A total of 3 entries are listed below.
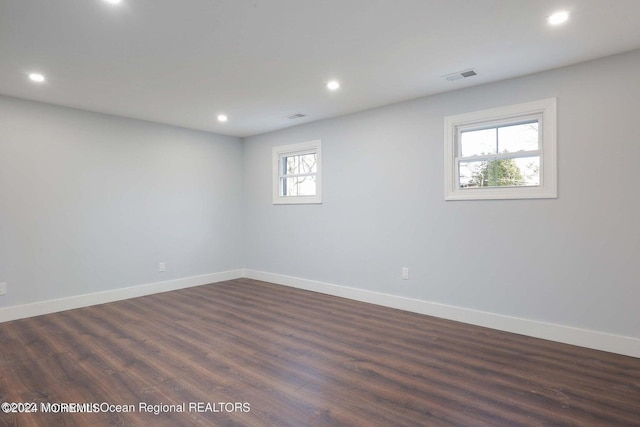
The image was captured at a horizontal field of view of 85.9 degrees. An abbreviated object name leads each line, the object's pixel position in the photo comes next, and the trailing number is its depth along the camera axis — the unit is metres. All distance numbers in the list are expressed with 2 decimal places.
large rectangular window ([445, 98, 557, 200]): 3.21
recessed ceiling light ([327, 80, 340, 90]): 3.52
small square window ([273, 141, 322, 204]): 5.16
